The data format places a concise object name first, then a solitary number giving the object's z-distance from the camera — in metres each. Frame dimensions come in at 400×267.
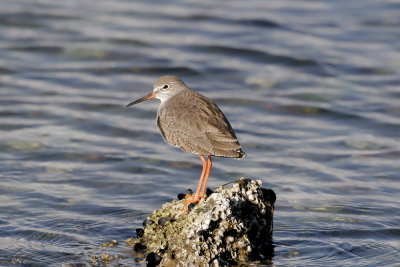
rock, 12.99
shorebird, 14.48
